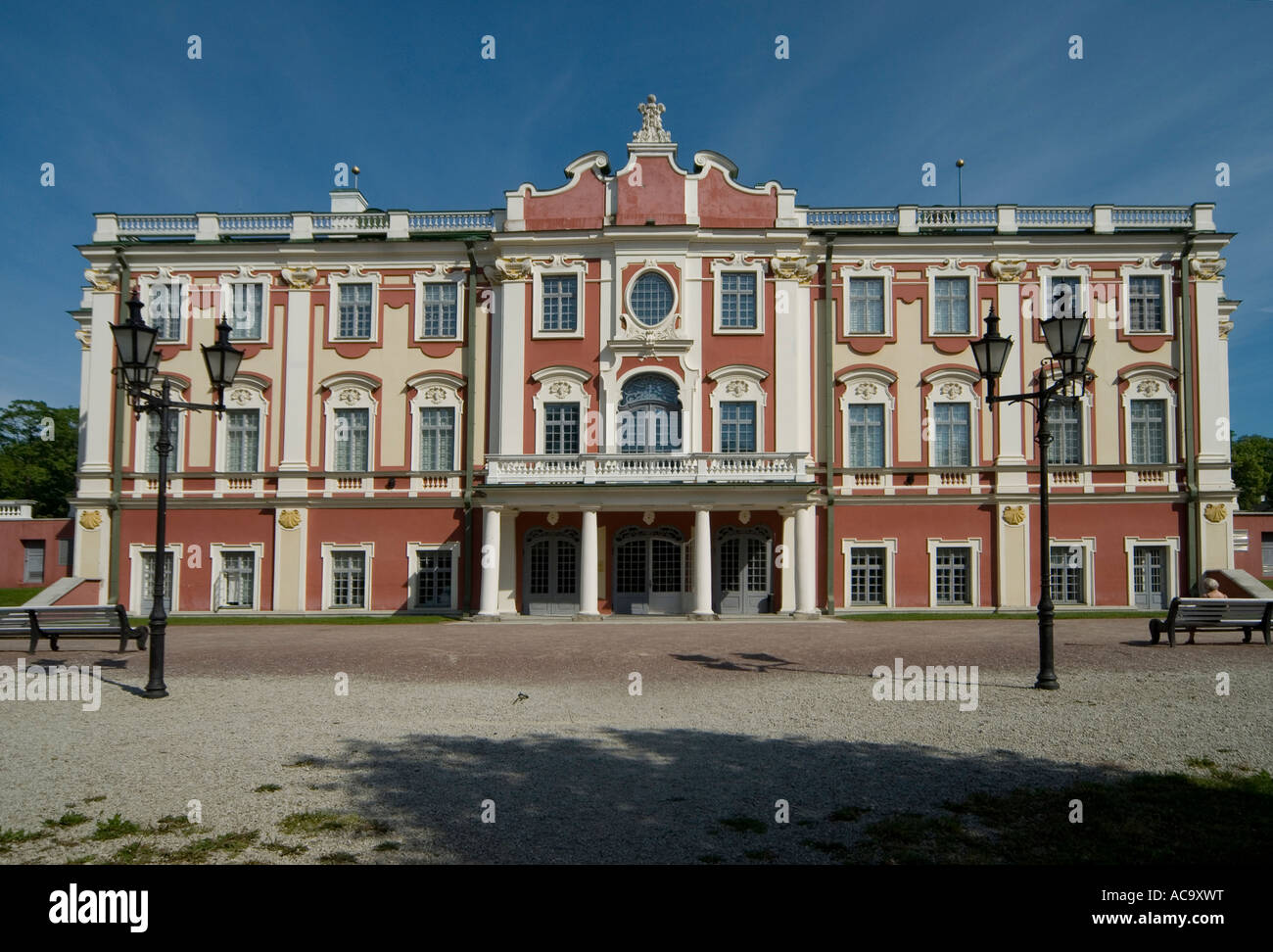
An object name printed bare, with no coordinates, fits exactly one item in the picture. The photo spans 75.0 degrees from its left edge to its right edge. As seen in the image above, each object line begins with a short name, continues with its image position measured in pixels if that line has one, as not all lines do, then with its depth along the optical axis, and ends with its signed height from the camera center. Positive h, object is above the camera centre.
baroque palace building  27.11 +3.57
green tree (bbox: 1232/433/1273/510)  69.19 +3.03
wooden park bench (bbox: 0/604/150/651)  15.40 -2.18
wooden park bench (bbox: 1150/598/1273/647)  15.84 -2.05
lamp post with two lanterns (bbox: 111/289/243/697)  11.56 +1.94
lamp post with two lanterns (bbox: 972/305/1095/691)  11.73 +2.14
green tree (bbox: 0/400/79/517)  55.84 +3.54
